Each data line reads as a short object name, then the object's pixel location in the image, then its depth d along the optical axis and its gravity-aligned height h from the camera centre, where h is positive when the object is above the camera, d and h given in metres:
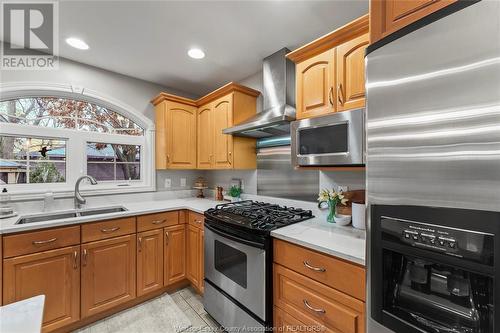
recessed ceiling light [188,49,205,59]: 2.10 +1.13
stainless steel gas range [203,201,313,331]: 1.45 -0.72
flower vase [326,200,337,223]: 1.67 -0.35
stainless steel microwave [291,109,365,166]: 1.34 +0.18
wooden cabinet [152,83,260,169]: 2.41 +0.45
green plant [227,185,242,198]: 2.67 -0.31
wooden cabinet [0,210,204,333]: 1.56 -0.83
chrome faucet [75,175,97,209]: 2.22 -0.31
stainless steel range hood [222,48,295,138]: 1.90 +0.67
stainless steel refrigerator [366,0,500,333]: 0.57 +0.16
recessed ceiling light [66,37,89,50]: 1.91 +1.13
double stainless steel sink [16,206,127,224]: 1.90 -0.46
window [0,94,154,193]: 2.12 +0.25
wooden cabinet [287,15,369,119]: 1.36 +0.66
